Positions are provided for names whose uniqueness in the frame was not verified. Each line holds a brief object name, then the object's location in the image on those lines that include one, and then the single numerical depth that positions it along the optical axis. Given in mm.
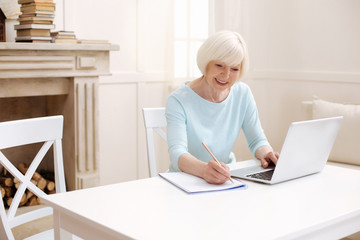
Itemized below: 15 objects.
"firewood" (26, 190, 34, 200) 3151
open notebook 1565
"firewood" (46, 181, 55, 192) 3213
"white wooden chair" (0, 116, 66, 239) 1693
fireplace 2756
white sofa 3160
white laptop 1604
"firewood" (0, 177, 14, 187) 3078
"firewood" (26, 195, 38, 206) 3188
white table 1204
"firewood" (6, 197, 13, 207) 3070
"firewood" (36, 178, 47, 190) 3184
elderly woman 1998
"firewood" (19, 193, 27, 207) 3125
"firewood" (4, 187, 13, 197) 3090
